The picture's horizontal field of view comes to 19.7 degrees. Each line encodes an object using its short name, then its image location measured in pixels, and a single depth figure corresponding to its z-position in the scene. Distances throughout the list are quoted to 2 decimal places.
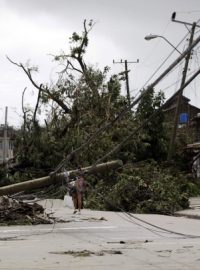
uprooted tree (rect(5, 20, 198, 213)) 30.12
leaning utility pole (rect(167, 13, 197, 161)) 33.41
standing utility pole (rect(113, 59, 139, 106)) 38.68
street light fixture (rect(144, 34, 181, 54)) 30.08
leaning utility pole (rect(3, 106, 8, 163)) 63.37
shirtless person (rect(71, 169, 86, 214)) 21.95
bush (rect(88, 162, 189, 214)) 24.72
